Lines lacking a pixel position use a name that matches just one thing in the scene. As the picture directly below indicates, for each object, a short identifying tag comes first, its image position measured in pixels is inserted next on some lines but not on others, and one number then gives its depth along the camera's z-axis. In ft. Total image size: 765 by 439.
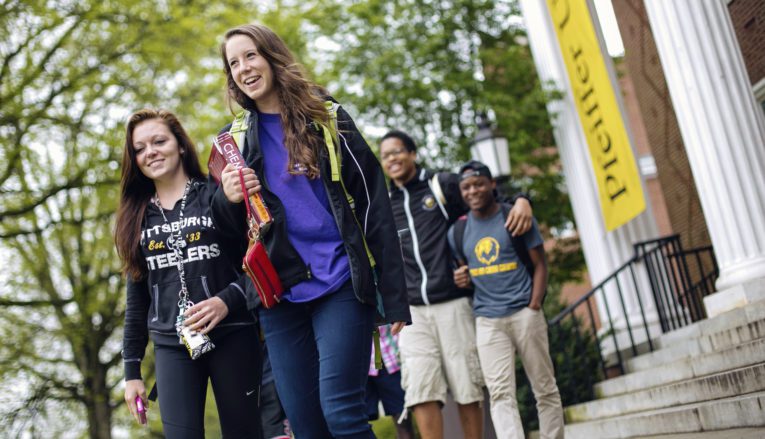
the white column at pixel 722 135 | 26.94
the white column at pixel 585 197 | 35.53
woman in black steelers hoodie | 12.65
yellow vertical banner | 32.37
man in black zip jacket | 20.10
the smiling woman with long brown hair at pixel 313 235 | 10.71
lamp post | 33.65
